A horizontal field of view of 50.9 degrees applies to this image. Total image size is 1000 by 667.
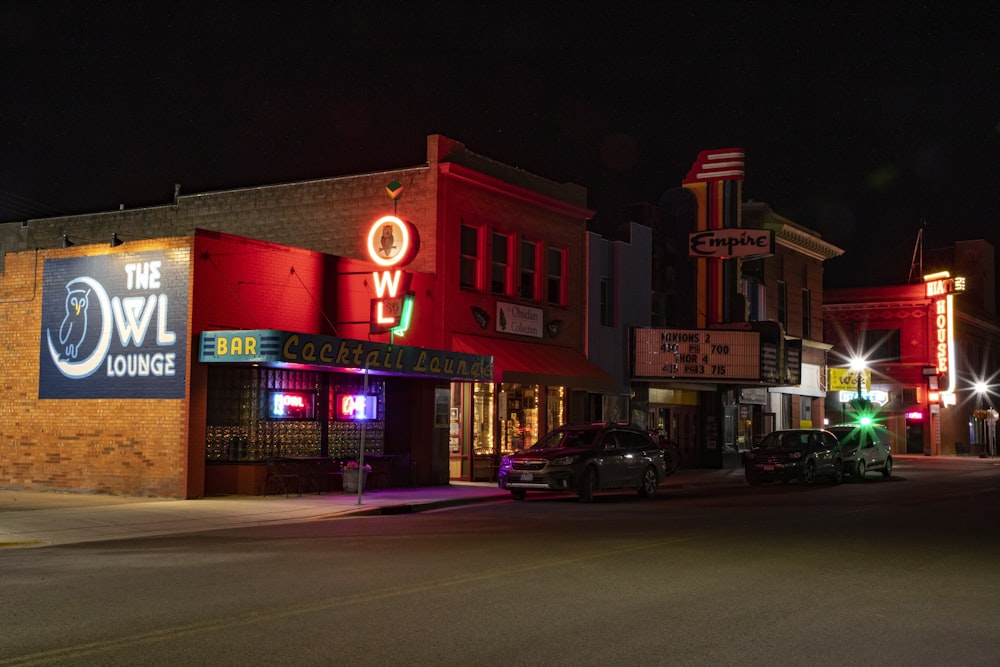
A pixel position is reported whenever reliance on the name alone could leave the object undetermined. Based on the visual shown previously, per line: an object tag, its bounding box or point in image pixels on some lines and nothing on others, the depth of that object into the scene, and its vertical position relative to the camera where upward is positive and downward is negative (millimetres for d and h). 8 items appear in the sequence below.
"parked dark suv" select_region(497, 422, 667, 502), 21969 -818
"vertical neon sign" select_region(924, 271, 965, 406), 61406 +5956
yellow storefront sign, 57094 +2558
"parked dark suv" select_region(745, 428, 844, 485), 28359 -841
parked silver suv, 30797 -690
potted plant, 23219 -1180
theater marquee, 35062 +2431
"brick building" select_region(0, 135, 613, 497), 21172 +2006
